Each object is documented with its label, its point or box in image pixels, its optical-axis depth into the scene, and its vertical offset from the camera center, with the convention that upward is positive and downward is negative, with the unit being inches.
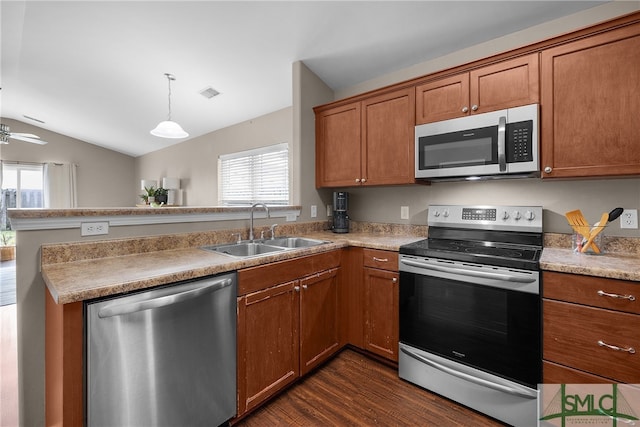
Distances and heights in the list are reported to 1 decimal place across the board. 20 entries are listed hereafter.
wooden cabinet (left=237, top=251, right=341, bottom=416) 61.4 -27.4
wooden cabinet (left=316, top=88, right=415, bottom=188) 91.6 +23.3
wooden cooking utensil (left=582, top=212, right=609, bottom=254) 64.1 -6.0
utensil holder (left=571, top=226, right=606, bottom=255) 67.5 -8.5
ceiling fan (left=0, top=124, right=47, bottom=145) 142.2 +39.5
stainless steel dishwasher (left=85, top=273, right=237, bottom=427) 42.5 -24.0
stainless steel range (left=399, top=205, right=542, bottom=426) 59.6 -24.5
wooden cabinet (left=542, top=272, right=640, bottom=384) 50.7 -22.6
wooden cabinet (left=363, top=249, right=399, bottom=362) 80.2 -26.7
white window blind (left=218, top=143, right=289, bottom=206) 164.2 +21.3
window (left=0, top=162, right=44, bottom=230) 250.7 +24.1
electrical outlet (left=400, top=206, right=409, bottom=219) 104.5 -1.1
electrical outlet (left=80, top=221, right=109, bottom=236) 59.9 -3.4
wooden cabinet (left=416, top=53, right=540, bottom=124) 71.0 +31.5
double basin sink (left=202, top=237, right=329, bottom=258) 81.8 -10.5
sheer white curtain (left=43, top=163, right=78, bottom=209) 266.2 +26.0
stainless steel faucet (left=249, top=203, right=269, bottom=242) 87.3 -5.2
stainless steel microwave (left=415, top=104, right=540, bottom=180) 70.4 +16.5
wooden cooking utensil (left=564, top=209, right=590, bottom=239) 67.1 -3.6
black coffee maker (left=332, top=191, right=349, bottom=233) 107.9 -0.9
